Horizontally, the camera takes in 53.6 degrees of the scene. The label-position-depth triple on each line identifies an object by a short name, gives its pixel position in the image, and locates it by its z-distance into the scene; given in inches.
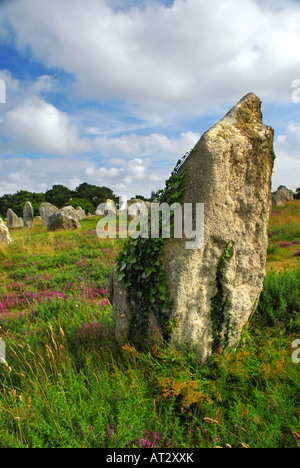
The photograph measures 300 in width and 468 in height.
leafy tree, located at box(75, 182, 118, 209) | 2994.6
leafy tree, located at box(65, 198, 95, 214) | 2383.1
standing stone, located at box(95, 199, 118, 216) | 1389.5
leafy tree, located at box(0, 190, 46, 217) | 2627.7
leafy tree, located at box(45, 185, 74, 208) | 2891.2
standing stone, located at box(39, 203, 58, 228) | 1294.0
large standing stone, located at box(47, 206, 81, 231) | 970.7
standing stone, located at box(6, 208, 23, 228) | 1408.8
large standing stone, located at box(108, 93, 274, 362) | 158.2
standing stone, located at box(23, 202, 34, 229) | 1282.1
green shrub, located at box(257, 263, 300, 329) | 203.9
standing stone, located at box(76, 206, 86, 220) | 1535.9
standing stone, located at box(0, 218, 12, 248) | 689.0
